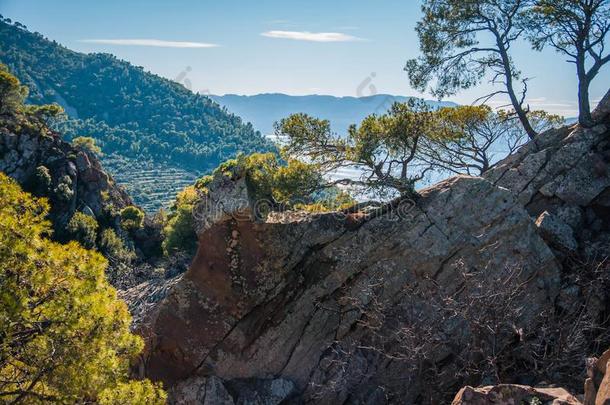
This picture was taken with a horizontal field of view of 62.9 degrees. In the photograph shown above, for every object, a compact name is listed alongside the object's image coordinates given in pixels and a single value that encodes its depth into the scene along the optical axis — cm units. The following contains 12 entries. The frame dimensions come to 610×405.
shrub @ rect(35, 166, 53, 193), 4831
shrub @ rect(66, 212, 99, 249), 4688
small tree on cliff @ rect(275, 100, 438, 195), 1555
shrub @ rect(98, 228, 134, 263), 4428
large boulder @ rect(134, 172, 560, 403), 1264
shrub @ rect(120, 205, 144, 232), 5244
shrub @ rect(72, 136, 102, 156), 7584
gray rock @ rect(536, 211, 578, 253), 1344
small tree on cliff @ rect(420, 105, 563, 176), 1973
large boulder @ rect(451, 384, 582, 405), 787
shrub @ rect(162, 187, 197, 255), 3247
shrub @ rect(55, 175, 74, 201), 4859
